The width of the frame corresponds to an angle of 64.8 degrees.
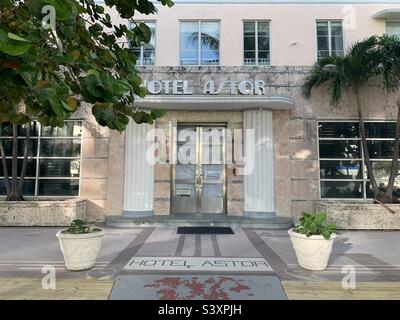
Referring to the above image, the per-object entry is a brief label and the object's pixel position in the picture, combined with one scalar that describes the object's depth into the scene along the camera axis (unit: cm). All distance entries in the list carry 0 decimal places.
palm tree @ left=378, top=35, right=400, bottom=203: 870
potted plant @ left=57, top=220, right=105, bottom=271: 487
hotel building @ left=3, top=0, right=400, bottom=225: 970
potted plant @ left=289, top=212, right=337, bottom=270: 493
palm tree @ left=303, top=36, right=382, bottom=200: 882
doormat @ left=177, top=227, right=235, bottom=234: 807
